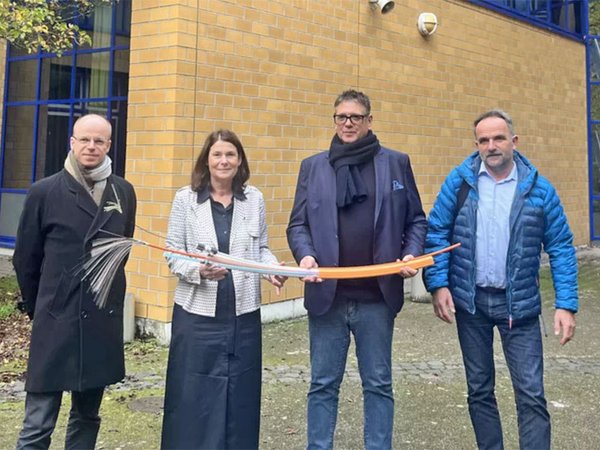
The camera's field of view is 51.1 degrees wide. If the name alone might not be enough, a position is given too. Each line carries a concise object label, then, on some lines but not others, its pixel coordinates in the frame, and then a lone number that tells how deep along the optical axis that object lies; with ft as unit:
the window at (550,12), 38.70
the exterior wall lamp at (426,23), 31.58
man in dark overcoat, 10.34
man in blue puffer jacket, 11.08
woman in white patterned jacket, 10.71
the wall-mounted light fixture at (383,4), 29.01
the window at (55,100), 29.35
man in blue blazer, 11.16
